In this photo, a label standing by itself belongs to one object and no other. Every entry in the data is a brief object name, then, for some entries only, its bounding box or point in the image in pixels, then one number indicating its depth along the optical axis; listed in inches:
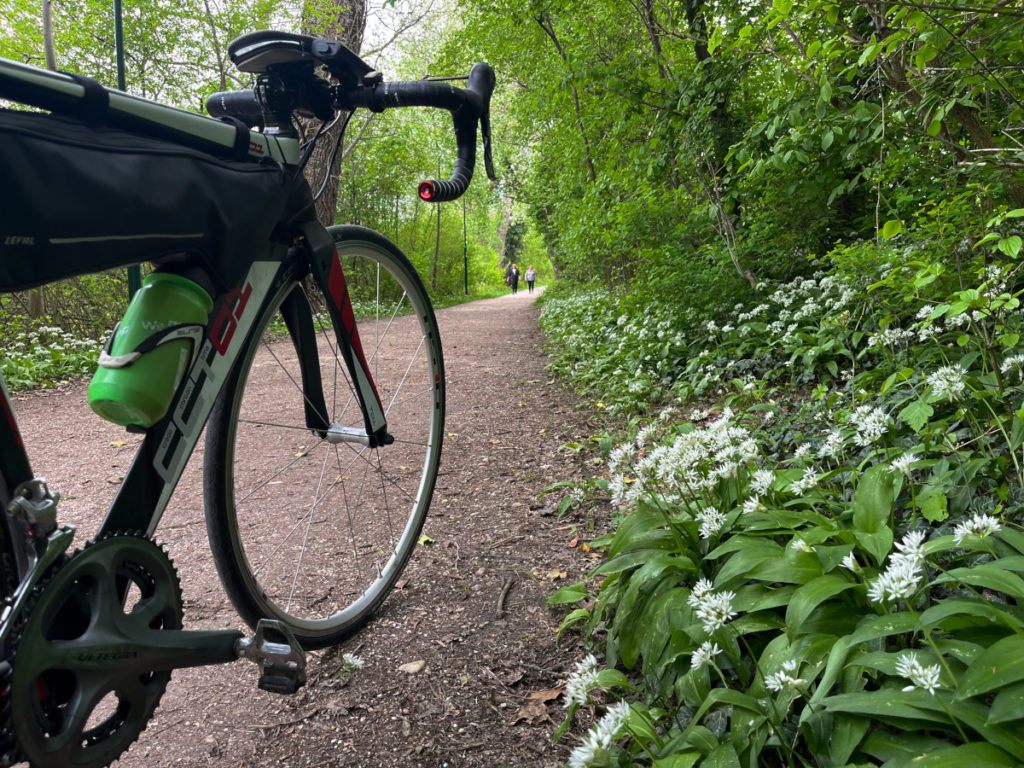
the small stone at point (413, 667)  64.5
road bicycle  33.8
